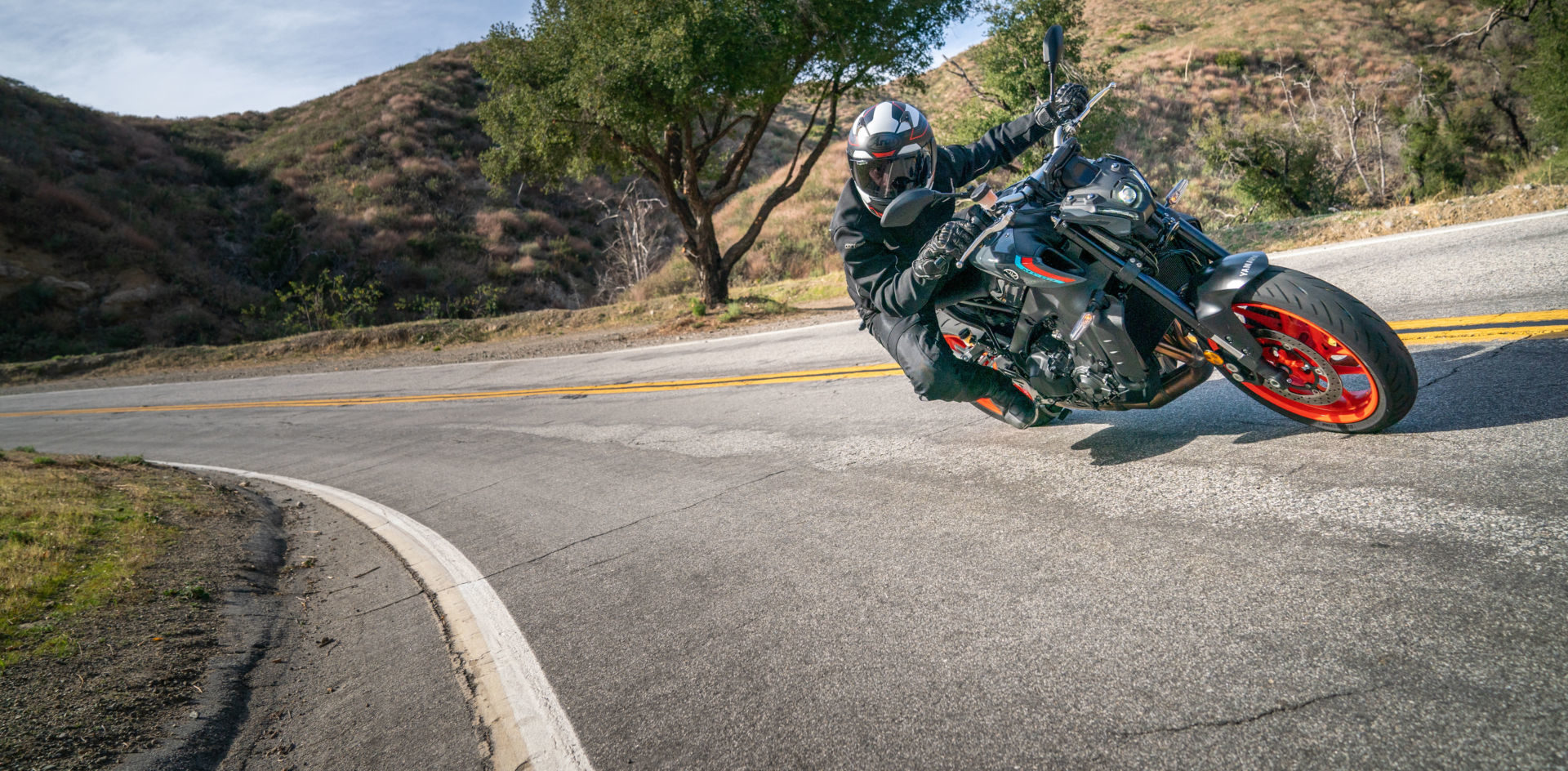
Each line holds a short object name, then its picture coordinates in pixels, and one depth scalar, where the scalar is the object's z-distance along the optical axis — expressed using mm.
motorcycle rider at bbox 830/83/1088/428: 4562
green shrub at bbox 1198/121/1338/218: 22266
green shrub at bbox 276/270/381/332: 27703
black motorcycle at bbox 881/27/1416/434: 3730
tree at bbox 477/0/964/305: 15641
